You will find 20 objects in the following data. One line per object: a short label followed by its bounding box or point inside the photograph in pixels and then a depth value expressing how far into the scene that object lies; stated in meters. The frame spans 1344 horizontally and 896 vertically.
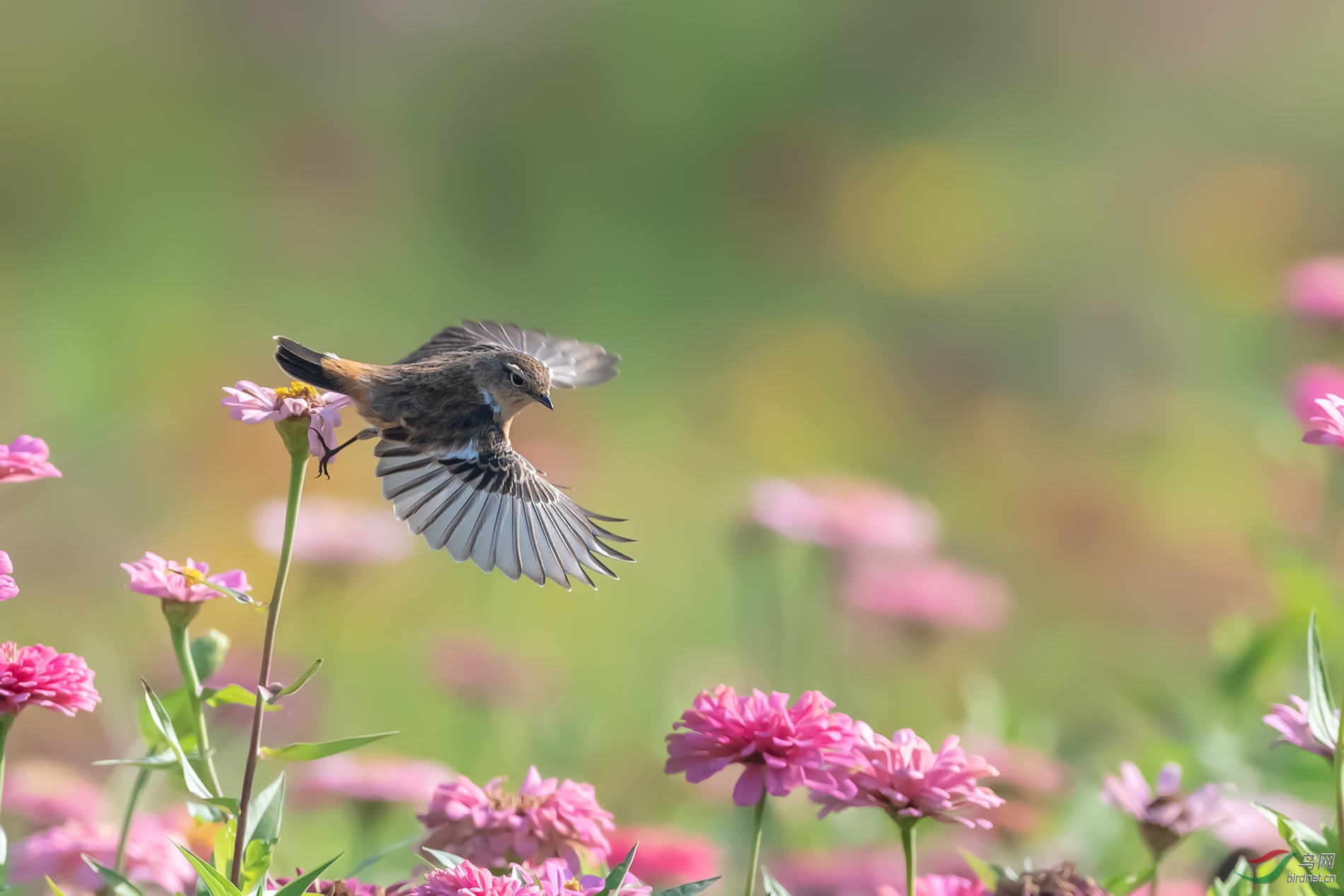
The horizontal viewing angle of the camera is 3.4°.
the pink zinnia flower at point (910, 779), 8.08
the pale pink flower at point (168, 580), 8.08
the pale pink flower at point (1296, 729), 8.11
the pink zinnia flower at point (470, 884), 8.03
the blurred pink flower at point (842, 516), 9.78
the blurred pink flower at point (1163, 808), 8.14
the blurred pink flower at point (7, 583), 8.05
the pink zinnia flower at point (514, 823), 8.11
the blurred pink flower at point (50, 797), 8.30
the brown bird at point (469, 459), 8.17
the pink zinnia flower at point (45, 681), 8.07
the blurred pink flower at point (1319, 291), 9.18
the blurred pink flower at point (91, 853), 8.15
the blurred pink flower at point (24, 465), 8.09
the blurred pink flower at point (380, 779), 8.32
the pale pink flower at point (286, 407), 8.10
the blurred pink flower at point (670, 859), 8.23
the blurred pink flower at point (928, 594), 10.40
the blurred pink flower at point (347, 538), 9.72
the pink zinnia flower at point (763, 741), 8.08
